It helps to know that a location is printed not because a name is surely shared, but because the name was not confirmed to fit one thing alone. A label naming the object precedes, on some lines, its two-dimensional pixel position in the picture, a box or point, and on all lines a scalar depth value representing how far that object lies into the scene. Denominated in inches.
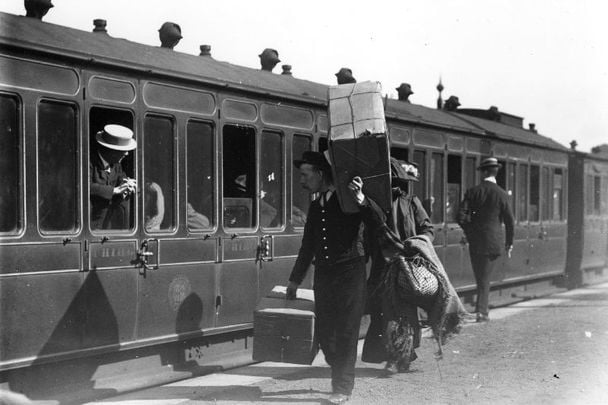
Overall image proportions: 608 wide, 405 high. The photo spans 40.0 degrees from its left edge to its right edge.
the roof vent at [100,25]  305.4
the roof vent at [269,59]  407.8
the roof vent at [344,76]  434.6
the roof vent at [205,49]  378.9
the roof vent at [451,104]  622.2
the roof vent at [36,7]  267.3
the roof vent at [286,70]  421.8
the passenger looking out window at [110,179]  251.1
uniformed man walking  244.1
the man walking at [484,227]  429.1
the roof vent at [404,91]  534.9
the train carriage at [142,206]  226.1
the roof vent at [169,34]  344.5
